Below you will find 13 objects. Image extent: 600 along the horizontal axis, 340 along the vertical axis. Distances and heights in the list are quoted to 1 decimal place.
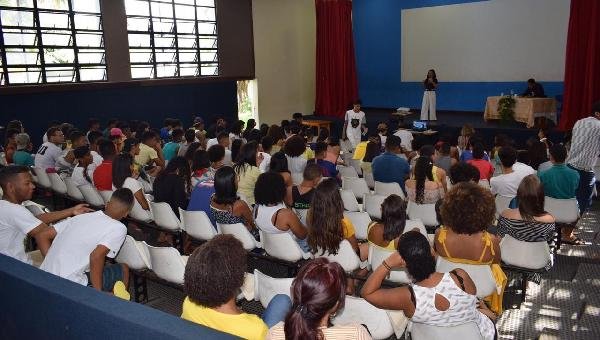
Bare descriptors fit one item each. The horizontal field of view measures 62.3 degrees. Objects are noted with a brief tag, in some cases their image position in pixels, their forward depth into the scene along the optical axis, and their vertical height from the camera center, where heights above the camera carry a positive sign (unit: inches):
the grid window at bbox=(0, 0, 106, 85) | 360.8 +37.9
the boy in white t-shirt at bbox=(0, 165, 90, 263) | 123.7 -31.0
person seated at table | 433.1 -6.6
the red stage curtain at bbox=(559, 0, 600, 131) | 379.9 +14.5
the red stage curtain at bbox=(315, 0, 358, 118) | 566.9 +32.2
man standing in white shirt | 406.3 -31.9
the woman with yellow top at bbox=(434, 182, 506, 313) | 117.4 -34.6
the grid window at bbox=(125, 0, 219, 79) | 438.0 +47.1
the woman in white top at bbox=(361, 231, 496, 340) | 90.0 -37.7
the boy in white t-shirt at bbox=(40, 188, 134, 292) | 113.4 -35.0
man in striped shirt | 228.5 -33.2
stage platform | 404.2 -36.4
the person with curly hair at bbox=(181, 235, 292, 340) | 77.6 -31.4
